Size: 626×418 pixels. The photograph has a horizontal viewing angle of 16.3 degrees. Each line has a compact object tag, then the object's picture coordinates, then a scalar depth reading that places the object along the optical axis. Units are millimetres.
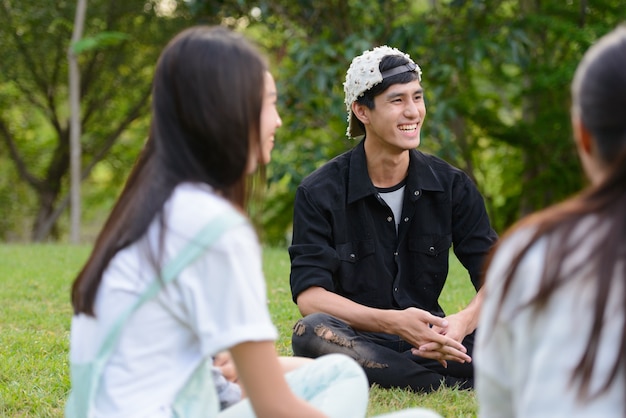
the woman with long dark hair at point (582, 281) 3383
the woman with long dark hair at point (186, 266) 4151
